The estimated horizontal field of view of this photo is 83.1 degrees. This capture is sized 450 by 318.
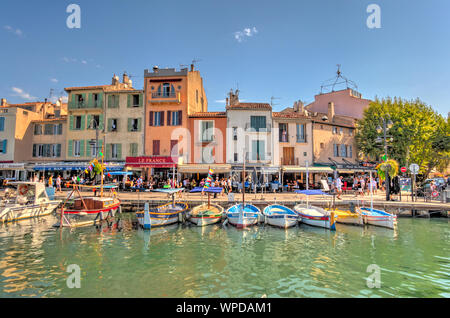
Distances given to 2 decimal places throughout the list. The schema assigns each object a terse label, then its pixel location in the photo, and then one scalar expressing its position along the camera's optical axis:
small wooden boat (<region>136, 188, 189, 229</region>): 15.91
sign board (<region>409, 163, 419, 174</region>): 20.22
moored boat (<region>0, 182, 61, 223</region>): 17.72
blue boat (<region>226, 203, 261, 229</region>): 16.25
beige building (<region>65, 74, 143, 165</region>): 30.03
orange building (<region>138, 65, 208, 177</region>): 29.34
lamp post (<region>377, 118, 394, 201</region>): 19.28
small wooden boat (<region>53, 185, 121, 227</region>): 16.14
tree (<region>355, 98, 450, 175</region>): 28.05
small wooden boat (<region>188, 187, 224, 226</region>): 16.72
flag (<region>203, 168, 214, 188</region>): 16.52
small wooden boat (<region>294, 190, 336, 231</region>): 15.62
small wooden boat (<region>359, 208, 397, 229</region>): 15.74
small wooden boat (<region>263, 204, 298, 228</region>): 16.11
